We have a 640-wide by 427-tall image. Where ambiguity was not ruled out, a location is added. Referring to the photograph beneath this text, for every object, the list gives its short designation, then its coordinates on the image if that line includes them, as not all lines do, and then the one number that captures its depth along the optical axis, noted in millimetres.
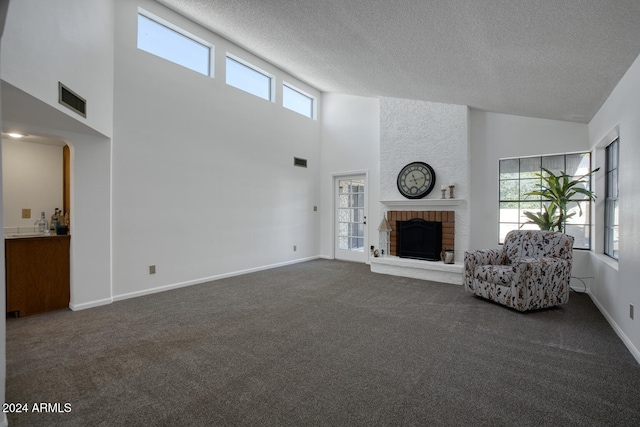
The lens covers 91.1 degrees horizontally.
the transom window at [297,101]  6505
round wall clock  5508
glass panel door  6742
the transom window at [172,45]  4270
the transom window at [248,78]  5398
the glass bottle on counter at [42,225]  3975
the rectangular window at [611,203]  3549
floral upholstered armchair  3459
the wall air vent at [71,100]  2726
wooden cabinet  3369
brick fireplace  5293
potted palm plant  4094
